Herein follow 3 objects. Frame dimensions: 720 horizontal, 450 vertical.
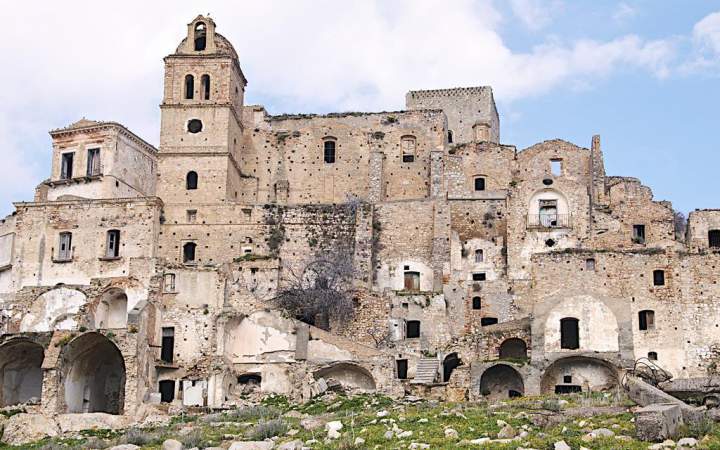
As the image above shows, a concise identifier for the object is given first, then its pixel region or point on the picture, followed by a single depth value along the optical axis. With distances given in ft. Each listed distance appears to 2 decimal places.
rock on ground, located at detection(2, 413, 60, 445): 140.77
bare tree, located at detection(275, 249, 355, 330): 179.63
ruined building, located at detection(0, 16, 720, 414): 163.43
